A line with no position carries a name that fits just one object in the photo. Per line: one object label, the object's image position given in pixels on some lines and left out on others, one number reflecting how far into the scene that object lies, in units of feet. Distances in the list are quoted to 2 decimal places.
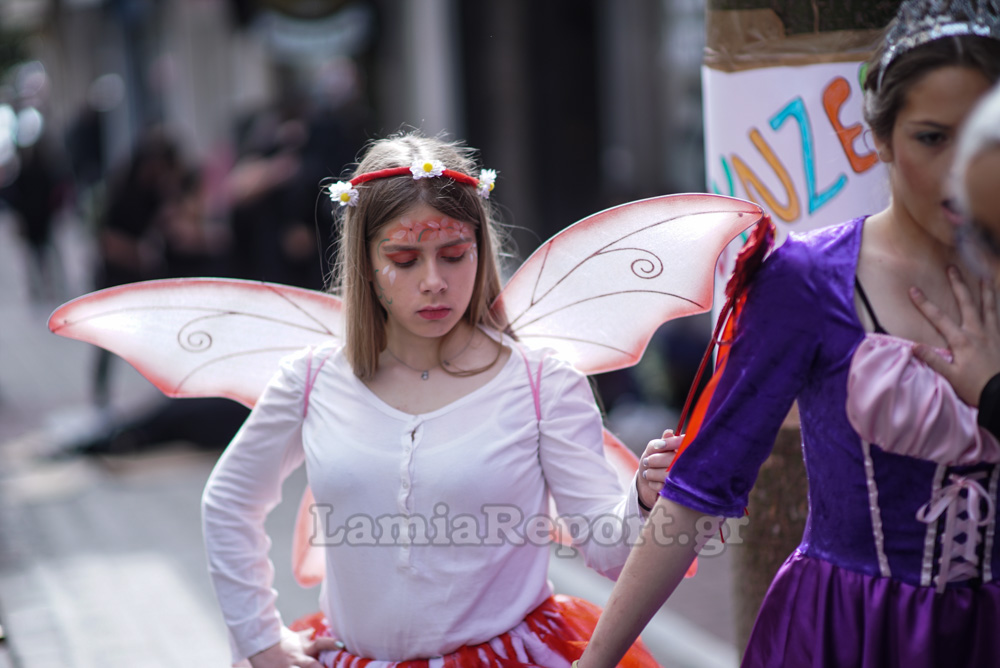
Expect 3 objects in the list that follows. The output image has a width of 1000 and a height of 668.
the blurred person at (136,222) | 53.26
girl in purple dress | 10.78
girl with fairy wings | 14.24
